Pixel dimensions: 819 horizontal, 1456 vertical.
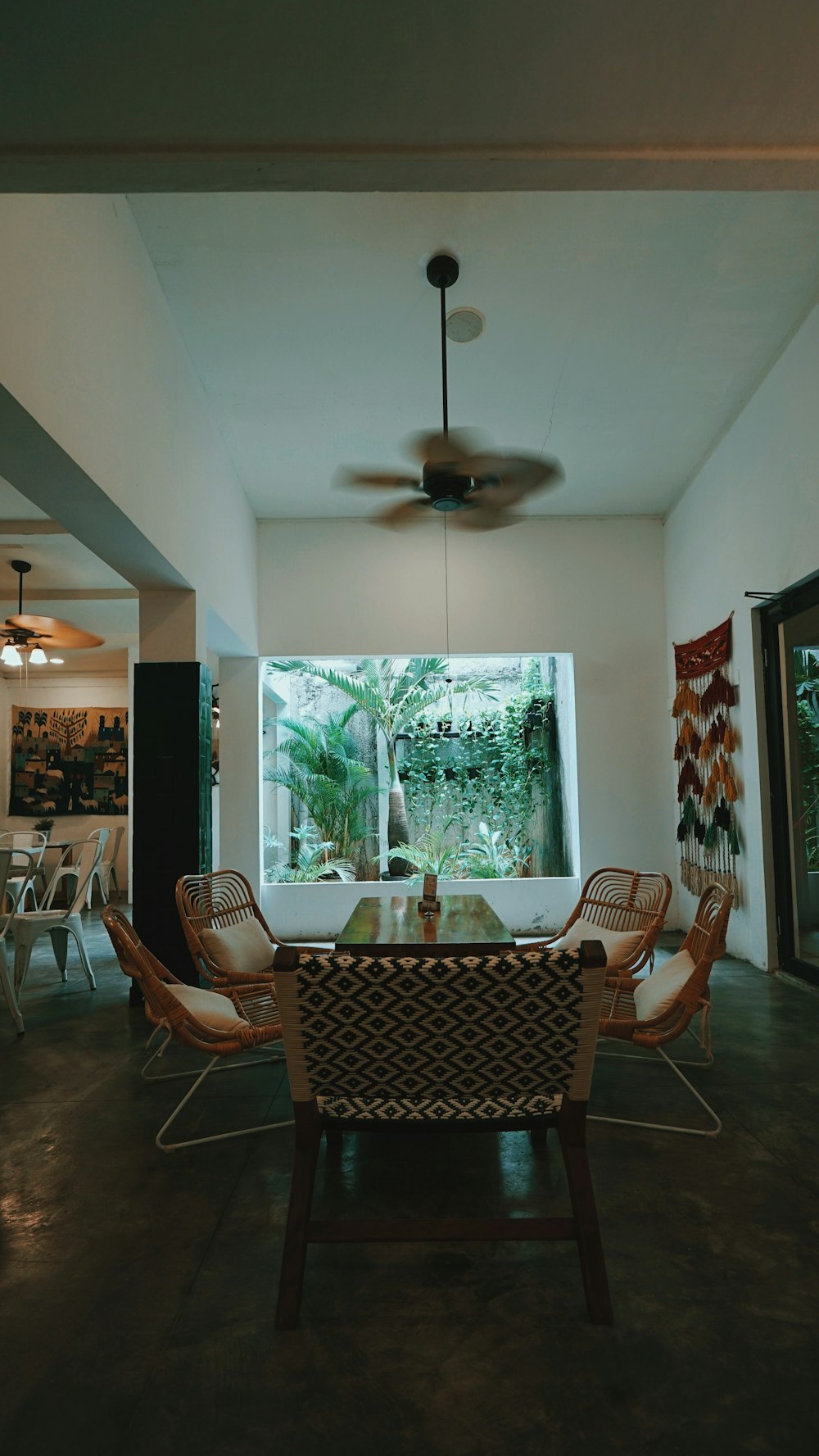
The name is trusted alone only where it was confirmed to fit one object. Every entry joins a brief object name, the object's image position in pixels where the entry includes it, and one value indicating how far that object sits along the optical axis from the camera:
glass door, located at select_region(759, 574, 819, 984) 4.95
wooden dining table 3.39
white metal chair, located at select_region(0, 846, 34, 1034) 4.36
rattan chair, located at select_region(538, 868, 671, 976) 3.87
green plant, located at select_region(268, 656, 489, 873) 7.79
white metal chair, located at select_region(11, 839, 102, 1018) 5.06
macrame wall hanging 5.79
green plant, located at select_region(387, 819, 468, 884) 7.54
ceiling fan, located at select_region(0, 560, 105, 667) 7.24
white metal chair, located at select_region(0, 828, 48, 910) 7.91
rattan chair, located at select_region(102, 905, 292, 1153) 2.87
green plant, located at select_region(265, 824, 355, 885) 7.67
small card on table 4.28
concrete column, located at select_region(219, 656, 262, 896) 7.11
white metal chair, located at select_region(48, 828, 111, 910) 5.83
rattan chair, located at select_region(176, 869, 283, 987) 3.75
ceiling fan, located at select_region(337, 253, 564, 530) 3.48
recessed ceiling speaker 4.46
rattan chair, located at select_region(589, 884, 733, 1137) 2.88
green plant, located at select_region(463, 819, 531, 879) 7.63
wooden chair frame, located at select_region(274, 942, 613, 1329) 1.92
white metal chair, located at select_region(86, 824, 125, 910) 8.57
